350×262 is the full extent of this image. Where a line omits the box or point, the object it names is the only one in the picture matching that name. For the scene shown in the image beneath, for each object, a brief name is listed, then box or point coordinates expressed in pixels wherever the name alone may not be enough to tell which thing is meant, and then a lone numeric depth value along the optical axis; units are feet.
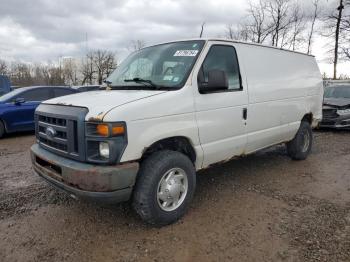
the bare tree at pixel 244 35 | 88.07
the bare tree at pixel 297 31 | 84.73
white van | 10.42
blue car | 30.63
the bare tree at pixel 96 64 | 132.74
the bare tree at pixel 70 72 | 144.01
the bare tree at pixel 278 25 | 82.94
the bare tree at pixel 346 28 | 80.08
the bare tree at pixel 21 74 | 139.76
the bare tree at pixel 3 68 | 141.18
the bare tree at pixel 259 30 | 84.17
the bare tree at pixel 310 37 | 86.46
